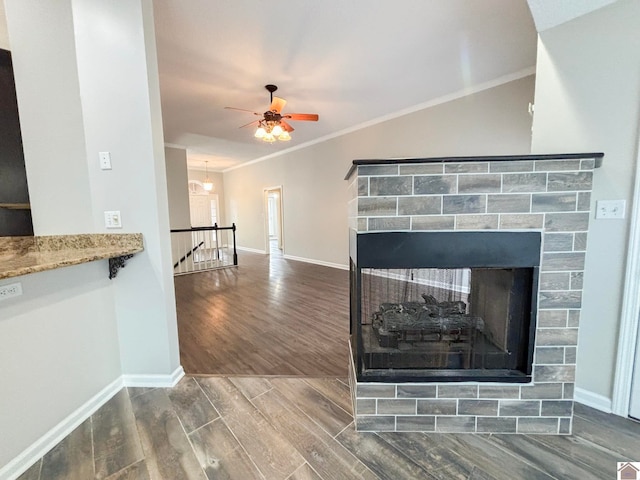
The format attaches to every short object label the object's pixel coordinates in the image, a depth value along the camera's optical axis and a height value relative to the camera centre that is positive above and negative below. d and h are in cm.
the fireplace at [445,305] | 131 -52
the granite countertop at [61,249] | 127 -19
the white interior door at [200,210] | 905 +25
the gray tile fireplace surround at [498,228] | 126 -8
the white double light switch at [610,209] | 145 +1
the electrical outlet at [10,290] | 117 -32
